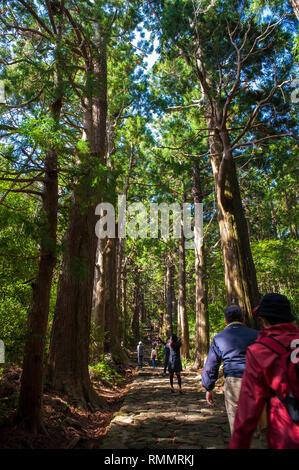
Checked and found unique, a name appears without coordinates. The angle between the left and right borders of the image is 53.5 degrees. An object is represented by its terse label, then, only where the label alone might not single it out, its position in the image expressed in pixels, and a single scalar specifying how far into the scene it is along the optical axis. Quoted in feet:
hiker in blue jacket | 10.37
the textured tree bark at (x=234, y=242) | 22.49
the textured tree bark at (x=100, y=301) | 38.08
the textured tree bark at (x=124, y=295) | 68.52
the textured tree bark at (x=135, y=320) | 103.86
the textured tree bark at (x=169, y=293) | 73.17
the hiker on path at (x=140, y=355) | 52.72
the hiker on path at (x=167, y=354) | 34.55
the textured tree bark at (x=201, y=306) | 44.24
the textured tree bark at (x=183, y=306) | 56.90
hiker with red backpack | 5.51
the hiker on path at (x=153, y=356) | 61.31
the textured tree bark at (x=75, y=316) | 21.07
